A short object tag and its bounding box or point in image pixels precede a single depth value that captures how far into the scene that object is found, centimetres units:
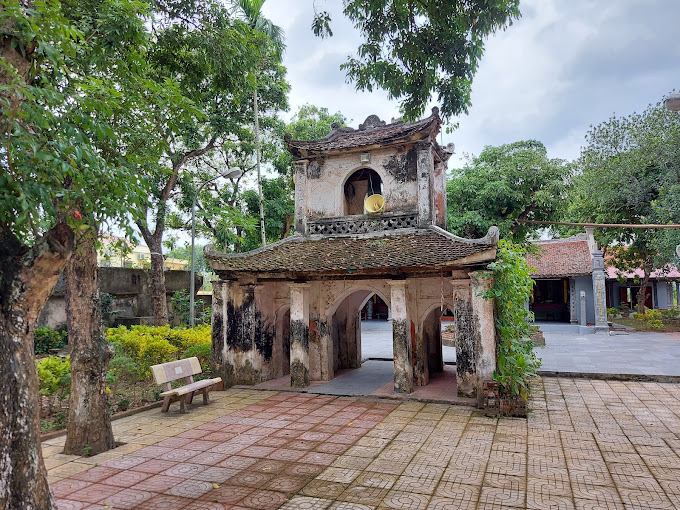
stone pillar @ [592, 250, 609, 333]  2309
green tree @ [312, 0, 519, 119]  614
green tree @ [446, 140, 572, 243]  1870
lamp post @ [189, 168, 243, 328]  1320
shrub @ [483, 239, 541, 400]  859
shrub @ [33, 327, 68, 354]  1594
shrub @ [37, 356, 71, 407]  813
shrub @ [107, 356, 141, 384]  973
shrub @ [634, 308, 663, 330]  2402
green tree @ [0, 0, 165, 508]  342
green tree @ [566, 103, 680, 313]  2002
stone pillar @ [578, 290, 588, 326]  2484
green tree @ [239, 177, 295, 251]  1967
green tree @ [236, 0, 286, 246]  1856
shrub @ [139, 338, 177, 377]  1118
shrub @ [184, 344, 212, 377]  1191
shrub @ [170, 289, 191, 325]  2083
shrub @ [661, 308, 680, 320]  2581
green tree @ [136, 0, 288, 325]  916
